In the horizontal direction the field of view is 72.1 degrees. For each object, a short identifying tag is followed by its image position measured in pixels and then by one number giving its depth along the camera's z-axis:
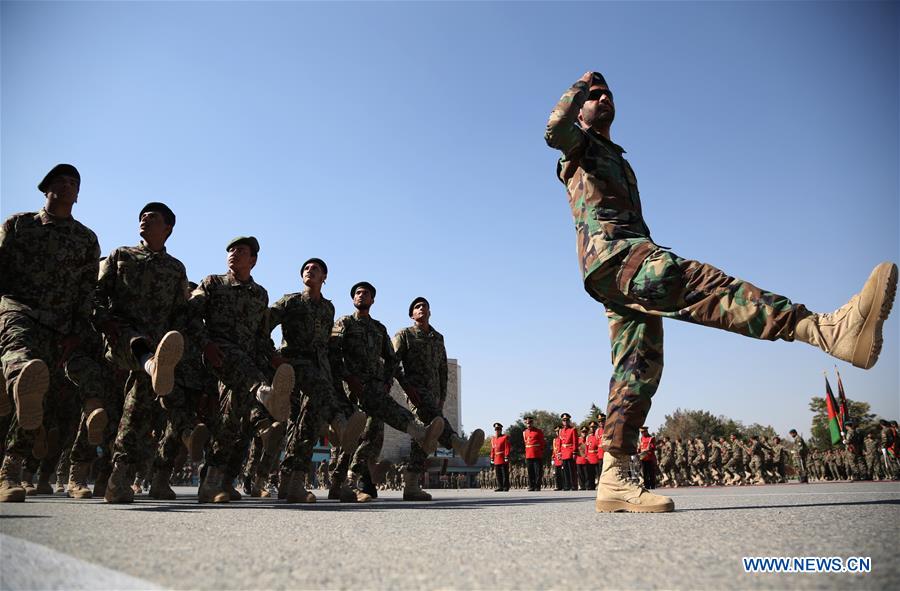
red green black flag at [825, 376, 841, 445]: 21.57
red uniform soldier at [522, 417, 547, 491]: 17.38
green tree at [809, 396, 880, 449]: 58.53
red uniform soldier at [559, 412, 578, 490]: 17.62
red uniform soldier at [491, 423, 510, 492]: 17.77
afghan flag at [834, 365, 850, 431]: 22.58
